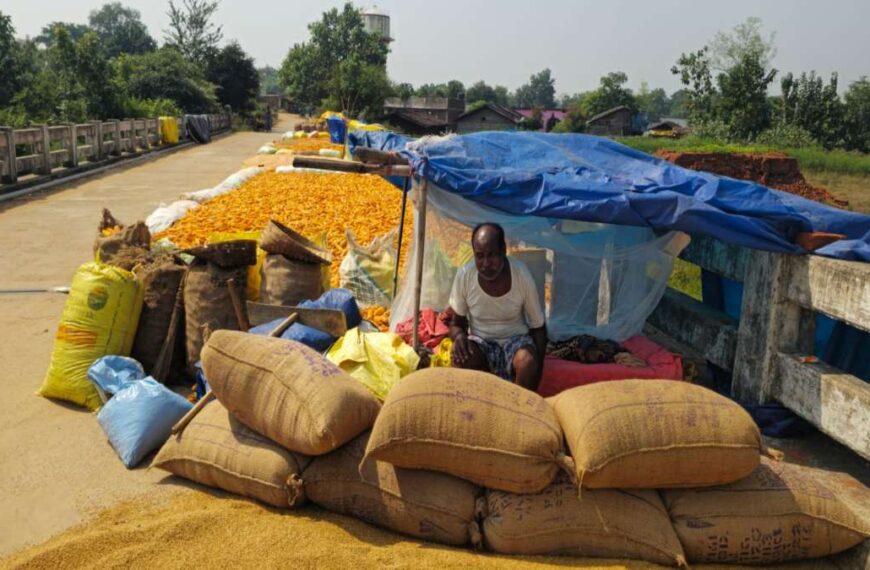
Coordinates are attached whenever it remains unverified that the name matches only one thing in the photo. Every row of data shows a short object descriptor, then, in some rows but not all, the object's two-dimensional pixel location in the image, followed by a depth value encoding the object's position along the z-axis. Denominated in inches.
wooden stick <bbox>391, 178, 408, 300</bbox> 251.4
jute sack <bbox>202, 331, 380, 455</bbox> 138.3
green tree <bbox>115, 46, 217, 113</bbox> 1507.1
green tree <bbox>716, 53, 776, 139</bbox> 1600.6
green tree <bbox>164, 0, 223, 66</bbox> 2463.1
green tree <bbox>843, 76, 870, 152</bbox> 1647.4
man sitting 173.9
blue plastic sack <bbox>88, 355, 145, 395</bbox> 189.1
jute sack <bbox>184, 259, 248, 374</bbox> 211.2
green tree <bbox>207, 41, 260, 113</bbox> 2009.1
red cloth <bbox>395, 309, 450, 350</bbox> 206.7
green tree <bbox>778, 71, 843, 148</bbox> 1584.6
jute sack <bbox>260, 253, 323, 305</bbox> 225.3
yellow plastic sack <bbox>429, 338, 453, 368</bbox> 186.7
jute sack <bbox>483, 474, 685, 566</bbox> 130.2
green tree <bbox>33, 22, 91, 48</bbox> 3869.1
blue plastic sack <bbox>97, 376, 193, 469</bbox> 167.3
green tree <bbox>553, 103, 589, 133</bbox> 2824.8
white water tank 3853.3
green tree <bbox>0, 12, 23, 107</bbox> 1059.9
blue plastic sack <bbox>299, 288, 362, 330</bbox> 209.9
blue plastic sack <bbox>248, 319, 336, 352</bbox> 196.6
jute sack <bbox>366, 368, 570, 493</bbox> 130.6
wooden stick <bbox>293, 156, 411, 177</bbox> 194.2
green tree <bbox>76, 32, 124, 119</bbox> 1055.6
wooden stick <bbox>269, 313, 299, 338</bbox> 193.0
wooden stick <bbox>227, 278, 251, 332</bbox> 208.9
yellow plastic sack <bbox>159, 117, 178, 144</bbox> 1083.2
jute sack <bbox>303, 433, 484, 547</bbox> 135.1
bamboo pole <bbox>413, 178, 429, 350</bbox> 192.7
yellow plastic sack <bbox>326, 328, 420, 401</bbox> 176.2
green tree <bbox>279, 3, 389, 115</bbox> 2918.3
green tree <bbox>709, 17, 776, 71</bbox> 1927.0
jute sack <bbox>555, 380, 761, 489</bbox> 129.6
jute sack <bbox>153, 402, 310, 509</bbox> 143.2
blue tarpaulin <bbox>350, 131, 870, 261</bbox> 178.1
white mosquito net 209.2
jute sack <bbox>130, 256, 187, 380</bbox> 217.2
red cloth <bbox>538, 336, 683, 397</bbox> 189.5
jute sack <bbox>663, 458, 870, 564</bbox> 132.9
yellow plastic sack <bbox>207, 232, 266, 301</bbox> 233.3
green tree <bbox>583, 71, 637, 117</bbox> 2997.0
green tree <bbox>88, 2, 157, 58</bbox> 3487.2
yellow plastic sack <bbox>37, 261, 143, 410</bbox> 196.4
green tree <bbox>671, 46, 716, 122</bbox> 1800.0
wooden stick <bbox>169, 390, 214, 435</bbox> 158.6
